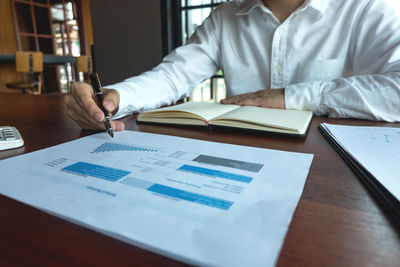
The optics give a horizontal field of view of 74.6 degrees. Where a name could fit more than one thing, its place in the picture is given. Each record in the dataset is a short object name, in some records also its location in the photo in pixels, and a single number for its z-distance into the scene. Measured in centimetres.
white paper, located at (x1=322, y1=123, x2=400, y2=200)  27
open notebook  47
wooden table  17
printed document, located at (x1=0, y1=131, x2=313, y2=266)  17
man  61
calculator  40
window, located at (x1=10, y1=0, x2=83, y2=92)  538
